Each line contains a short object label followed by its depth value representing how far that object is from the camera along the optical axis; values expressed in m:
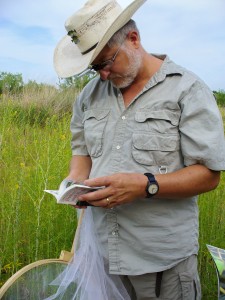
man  1.78
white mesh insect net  2.02
